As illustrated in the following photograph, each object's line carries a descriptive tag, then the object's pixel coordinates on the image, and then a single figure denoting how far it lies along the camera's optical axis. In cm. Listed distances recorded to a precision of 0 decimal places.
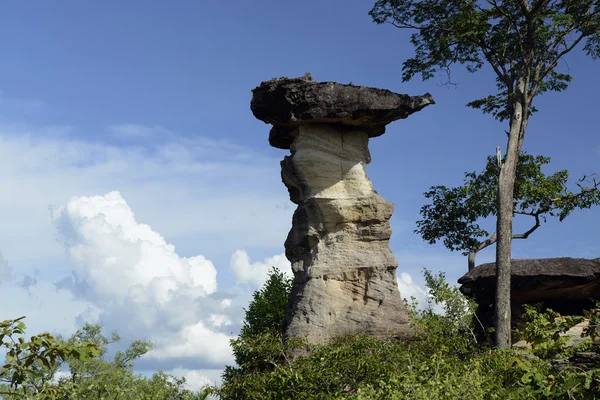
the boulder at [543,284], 2542
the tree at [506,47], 2288
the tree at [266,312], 2343
